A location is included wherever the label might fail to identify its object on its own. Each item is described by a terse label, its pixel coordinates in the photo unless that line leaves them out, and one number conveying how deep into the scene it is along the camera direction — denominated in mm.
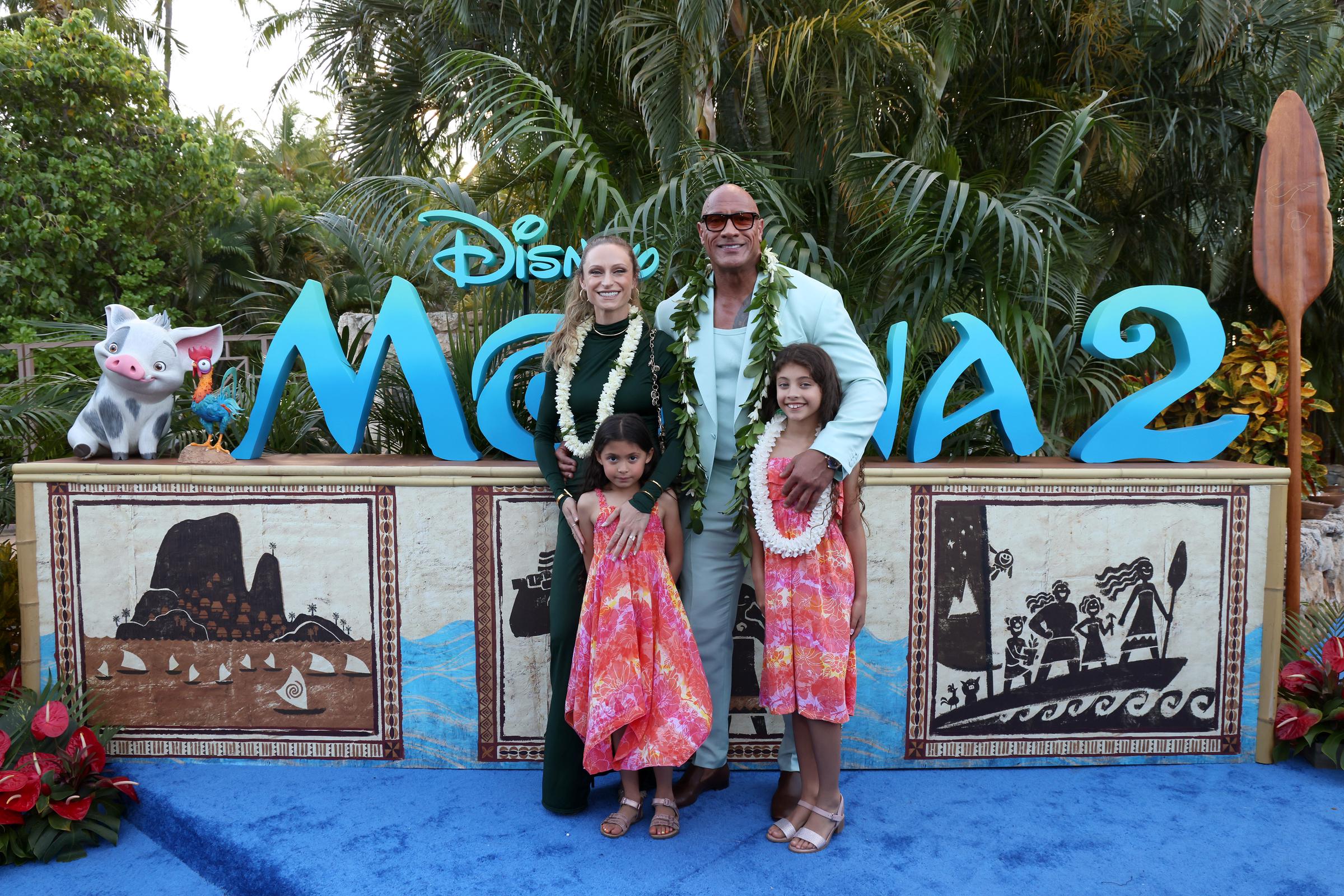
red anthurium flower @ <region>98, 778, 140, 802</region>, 3113
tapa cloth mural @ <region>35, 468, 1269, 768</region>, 3400
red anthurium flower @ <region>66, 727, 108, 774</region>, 3100
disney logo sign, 3539
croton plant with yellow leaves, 3889
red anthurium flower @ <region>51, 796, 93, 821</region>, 2910
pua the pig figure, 3400
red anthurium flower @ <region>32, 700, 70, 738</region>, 3020
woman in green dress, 2891
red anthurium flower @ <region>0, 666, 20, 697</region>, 3387
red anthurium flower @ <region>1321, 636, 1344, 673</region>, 3441
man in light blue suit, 2848
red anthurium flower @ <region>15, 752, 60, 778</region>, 2936
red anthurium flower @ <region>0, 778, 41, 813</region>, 2854
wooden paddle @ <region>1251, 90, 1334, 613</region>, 3654
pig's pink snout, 3361
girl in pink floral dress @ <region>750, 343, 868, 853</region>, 2742
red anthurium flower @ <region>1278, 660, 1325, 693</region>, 3506
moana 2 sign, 3482
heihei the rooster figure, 3496
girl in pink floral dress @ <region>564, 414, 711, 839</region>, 2791
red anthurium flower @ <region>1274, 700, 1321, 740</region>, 3428
